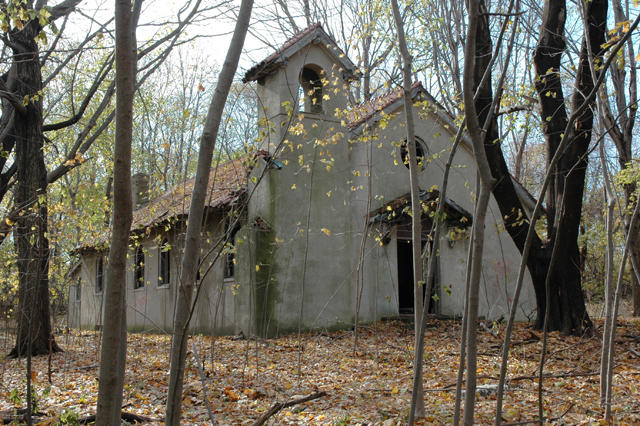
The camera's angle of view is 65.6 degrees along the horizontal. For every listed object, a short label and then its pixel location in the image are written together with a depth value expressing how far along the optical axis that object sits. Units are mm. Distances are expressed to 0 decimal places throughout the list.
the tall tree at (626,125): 12633
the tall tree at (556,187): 9664
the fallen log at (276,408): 3951
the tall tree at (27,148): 9609
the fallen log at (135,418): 5055
